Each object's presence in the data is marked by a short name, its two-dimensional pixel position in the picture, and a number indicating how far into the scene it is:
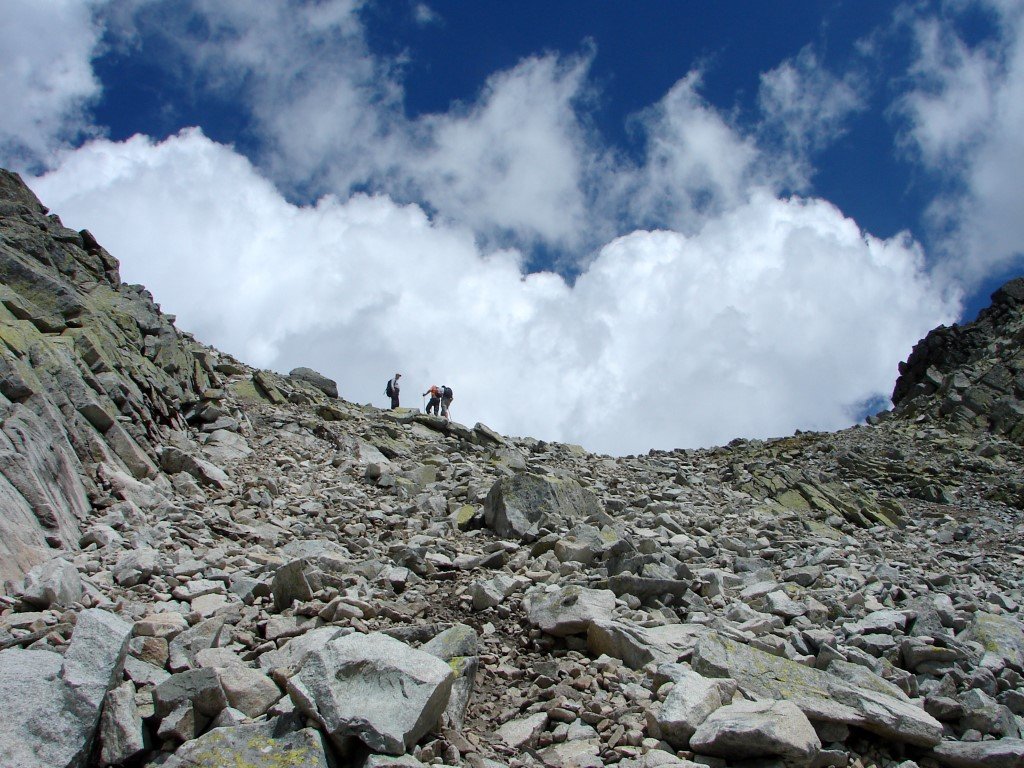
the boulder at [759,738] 5.49
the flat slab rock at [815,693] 6.30
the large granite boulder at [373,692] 5.14
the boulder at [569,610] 8.01
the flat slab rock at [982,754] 5.98
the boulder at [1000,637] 8.56
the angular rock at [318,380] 31.09
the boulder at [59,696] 4.77
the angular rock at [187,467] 14.39
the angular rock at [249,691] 5.65
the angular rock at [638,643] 7.38
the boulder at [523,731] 6.01
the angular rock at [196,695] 5.45
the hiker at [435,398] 30.36
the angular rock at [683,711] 5.86
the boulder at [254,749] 4.95
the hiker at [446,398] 30.58
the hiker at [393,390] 30.70
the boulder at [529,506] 13.58
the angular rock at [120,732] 5.08
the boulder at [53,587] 7.24
